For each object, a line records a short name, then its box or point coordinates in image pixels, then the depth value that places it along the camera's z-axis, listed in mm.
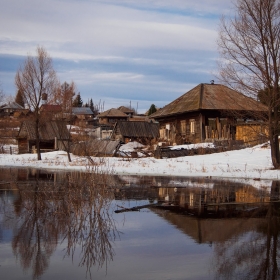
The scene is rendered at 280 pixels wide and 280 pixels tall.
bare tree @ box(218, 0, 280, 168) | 20734
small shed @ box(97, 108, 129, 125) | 102562
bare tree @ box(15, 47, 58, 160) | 35312
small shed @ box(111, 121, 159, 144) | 49878
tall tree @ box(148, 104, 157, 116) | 98250
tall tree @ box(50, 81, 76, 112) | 33812
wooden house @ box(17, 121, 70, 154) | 51719
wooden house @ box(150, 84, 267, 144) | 39125
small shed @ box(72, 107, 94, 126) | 110094
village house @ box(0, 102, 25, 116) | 105325
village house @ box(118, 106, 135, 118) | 125906
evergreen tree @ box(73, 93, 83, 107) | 143838
